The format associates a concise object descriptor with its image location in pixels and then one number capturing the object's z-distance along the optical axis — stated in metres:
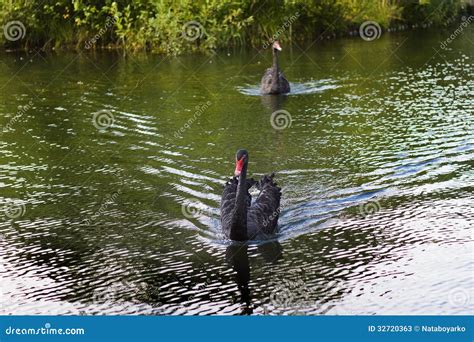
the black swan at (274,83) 22.80
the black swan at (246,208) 12.95
